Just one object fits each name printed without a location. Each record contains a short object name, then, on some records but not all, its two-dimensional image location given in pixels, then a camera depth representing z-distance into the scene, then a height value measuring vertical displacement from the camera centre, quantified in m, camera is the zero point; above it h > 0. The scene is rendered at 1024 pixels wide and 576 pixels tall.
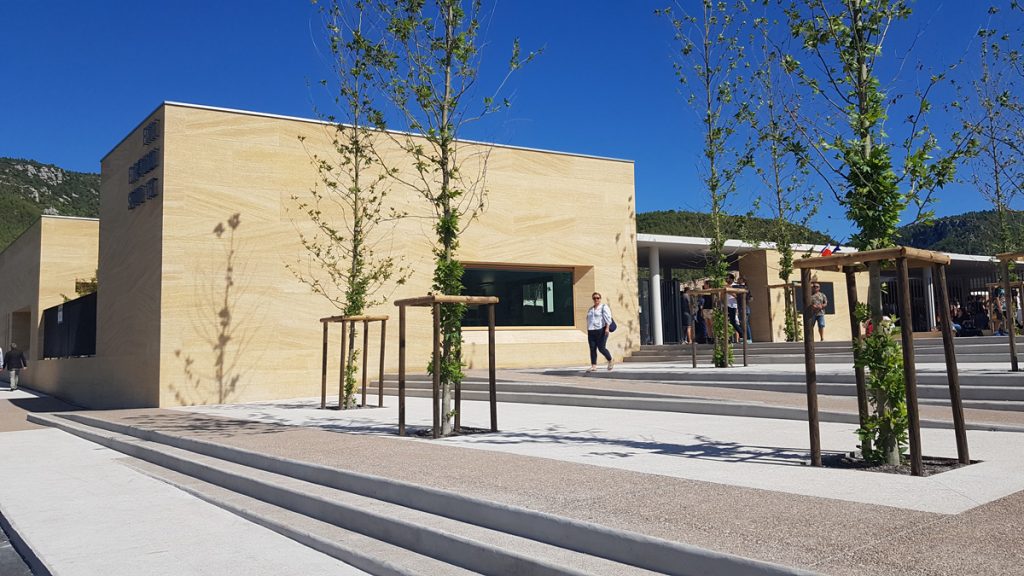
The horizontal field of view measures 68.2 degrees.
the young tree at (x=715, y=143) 17.47 +4.60
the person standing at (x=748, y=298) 24.88 +1.38
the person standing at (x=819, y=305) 17.97 +0.87
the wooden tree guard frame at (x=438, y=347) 9.32 +0.00
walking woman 16.45 +0.38
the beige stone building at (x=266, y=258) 16.73 +2.29
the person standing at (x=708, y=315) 23.64 +0.82
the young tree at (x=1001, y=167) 9.80 +3.18
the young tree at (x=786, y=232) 21.55 +3.15
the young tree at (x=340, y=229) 17.69 +2.90
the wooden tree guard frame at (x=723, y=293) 16.49 +1.06
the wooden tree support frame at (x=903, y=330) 5.82 +0.06
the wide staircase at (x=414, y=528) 4.12 -1.23
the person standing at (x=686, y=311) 25.79 +1.08
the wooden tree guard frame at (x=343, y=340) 13.71 +0.15
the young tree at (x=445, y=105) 9.76 +3.20
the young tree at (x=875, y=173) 6.21 +1.40
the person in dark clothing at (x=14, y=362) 30.03 -0.25
